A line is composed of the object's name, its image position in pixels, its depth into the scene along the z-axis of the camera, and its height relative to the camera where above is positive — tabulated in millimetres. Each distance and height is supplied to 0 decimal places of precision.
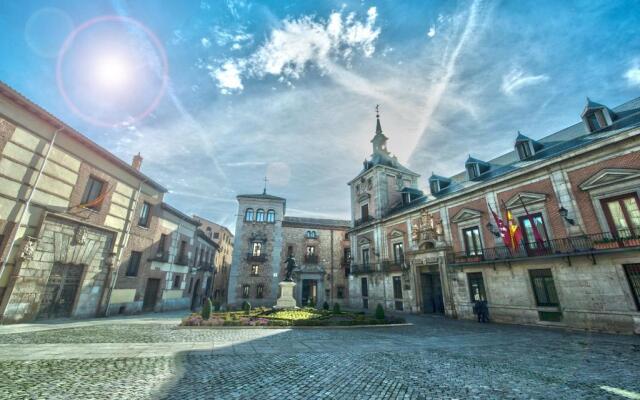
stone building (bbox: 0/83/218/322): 10703 +2896
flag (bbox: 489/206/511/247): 15228 +3162
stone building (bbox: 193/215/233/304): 41016 +4807
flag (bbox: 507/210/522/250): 14977 +2957
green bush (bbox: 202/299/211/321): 13431 -1414
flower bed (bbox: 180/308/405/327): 12398 -1798
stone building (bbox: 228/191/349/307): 30766 +3709
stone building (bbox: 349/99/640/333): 12086 +3067
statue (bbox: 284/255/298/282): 20031 +1347
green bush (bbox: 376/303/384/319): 14997 -1519
